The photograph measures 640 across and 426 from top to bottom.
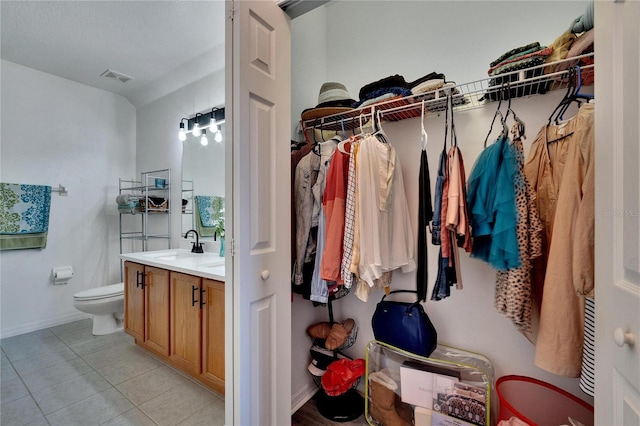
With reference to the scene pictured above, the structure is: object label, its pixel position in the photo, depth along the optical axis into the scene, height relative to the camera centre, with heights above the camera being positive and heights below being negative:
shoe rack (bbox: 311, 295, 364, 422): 1.56 -1.17
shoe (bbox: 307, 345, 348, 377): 1.67 -0.95
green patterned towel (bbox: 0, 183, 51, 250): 2.61 -0.02
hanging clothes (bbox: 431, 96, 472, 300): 1.11 -0.04
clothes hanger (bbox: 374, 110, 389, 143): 1.38 +0.41
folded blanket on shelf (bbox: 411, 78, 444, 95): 1.28 +0.62
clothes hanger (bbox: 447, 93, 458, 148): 1.26 +0.54
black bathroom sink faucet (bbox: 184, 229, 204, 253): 2.56 -0.33
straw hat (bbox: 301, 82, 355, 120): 1.52 +0.65
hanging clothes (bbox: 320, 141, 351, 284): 1.25 -0.01
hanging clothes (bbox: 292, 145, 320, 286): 1.44 -0.02
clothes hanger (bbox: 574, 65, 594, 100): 1.04 +0.50
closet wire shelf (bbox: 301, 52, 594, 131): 1.11 +0.58
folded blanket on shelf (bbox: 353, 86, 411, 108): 1.39 +0.65
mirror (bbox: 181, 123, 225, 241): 2.56 +0.39
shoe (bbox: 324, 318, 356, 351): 1.63 -0.78
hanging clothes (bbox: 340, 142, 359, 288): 1.23 -0.07
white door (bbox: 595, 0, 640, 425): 0.50 -0.01
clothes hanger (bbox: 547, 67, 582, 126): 1.07 +0.48
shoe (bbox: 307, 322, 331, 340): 1.70 -0.77
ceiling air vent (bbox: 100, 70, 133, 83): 2.81 +1.50
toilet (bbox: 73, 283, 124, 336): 2.46 -0.89
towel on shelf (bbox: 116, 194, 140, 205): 3.05 +0.16
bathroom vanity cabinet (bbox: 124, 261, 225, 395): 1.67 -0.77
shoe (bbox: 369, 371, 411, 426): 1.46 -1.07
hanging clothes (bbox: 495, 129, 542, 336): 1.08 -0.17
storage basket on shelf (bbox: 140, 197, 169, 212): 2.90 +0.10
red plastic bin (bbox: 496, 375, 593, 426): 1.18 -0.91
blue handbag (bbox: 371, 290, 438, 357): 1.39 -0.63
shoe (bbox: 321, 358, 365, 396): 1.55 -0.98
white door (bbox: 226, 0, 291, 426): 1.06 +0.01
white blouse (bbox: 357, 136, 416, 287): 1.21 -0.01
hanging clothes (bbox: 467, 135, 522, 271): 1.05 +0.02
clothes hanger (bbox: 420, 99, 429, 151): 1.25 +0.33
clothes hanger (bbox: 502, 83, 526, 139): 1.16 +0.36
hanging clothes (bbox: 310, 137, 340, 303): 1.35 -0.09
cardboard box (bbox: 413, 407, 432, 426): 1.36 -1.06
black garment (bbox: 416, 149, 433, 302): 1.26 -0.02
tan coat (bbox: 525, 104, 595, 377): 0.89 -0.19
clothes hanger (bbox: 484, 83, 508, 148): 1.26 +0.50
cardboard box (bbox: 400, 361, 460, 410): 1.35 -0.90
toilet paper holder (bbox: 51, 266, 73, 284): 2.87 -0.66
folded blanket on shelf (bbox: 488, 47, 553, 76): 1.09 +0.64
